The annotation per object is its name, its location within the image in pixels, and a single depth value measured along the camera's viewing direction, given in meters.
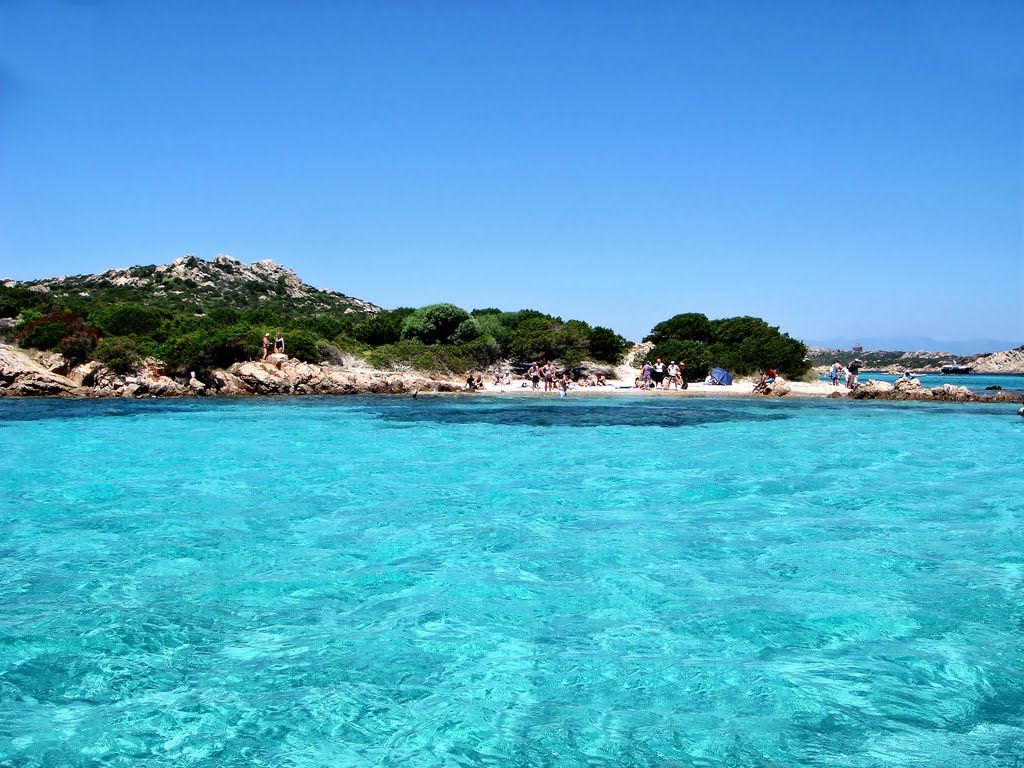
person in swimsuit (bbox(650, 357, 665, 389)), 37.34
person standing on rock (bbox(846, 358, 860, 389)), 35.22
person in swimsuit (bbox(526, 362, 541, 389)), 37.38
